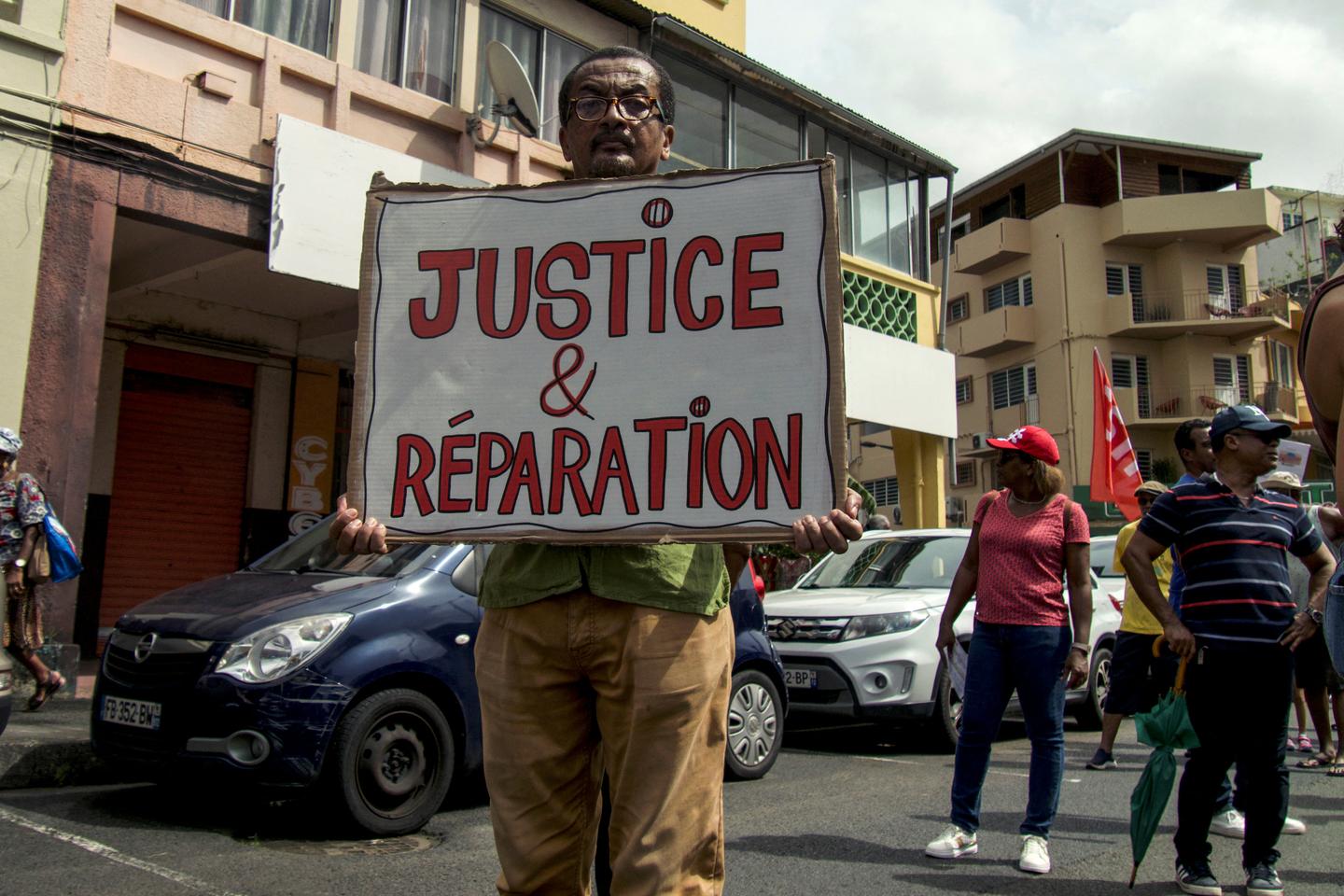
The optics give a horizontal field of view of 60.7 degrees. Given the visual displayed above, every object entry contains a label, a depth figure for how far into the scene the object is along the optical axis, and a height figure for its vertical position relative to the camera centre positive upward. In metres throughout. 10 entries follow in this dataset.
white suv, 7.84 -0.18
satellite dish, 11.20 +5.10
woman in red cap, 4.69 -0.05
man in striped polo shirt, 4.04 +0.00
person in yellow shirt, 7.06 -0.21
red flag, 12.91 +1.89
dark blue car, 4.91 -0.33
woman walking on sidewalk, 6.66 +0.44
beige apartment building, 34.50 +10.11
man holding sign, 2.17 -0.17
